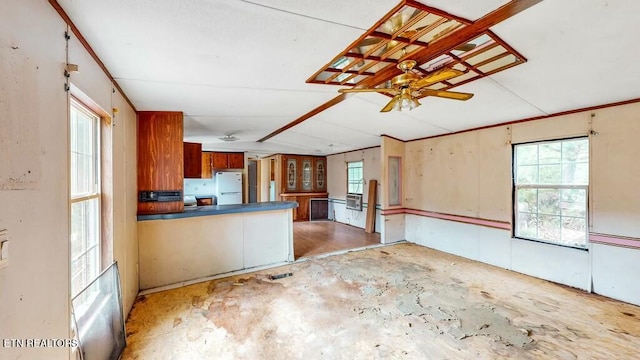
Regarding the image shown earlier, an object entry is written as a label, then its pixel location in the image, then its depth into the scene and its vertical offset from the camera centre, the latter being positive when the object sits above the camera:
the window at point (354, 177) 7.37 +0.06
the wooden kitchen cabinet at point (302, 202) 8.19 -0.75
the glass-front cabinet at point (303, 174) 8.23 +0.17
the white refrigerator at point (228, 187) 7.35 -0.22
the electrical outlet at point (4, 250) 0.89 -0.24
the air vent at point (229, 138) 5.49 +0.91
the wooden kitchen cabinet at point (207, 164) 7.35 +0.44
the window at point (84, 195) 1.78 -0.11
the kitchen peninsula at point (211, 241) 3.25 -0.87
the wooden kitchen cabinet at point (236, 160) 7.73 +0.57
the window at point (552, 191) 3.32 -0.18
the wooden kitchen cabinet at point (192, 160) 4.10 +0.32
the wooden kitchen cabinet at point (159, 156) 3.26 +0.31
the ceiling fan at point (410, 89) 2.12 +0.82
